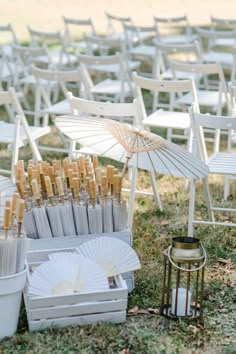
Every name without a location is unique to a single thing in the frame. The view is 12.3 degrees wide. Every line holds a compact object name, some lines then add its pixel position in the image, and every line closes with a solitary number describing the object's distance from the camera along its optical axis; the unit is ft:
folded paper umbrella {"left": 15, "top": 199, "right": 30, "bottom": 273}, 20.27
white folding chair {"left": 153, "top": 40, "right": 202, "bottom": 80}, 43.88
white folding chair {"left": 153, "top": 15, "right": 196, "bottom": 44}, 56.19
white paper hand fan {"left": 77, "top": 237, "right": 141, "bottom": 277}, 22.93
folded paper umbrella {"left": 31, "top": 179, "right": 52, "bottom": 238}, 22.57
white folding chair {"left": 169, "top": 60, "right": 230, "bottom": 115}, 35.73
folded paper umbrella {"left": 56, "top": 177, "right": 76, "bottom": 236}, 23.12
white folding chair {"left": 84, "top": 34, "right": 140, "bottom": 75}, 47.53
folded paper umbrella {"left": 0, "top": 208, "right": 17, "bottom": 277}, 20.14
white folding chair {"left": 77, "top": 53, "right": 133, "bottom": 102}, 40.73
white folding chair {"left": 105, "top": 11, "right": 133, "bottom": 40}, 57.17
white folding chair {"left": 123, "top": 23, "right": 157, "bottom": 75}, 53.01
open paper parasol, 23.49
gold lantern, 21.66
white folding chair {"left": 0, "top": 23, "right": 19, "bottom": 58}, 51.27
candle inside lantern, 22.57
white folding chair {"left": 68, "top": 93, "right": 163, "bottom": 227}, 28.43
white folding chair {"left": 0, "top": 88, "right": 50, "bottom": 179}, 30.81
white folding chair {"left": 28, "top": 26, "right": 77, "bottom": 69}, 50.12
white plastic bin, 20.64
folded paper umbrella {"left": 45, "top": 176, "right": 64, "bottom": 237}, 22.93
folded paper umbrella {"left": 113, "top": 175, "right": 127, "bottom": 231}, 23.14
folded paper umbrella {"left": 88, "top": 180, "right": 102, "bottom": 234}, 22.86
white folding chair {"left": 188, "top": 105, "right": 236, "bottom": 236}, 26.10
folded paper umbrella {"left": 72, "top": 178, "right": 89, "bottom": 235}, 23.05
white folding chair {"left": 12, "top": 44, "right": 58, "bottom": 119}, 43.98
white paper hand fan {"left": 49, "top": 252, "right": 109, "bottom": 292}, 21.90
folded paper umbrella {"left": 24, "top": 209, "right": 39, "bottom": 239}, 22.94
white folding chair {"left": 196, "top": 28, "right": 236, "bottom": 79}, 47.28
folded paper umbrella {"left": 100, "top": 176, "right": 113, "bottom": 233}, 23.01
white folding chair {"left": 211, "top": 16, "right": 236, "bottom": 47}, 53.16
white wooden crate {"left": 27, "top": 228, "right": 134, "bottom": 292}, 23.27
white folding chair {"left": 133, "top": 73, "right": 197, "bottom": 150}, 31.91
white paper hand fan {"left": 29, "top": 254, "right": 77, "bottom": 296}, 21.77
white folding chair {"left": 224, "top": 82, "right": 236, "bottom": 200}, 30.24
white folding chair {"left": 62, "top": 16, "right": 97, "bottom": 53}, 55.50
